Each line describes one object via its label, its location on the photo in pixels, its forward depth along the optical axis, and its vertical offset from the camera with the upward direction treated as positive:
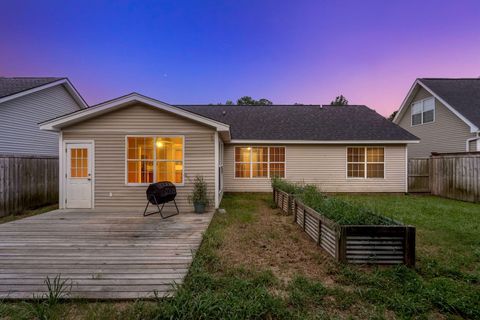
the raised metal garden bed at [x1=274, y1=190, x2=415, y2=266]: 3.51 -1.28
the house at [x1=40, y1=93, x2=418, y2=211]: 7.40 +0.51
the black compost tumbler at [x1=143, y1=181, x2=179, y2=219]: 6.29 -0.89
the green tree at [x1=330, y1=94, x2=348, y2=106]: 43.51 +11.70
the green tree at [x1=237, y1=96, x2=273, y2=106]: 37.84 +10.22
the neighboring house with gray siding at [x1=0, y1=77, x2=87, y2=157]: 9.51 +2.38
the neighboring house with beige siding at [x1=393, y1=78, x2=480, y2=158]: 11.59 +2.67
